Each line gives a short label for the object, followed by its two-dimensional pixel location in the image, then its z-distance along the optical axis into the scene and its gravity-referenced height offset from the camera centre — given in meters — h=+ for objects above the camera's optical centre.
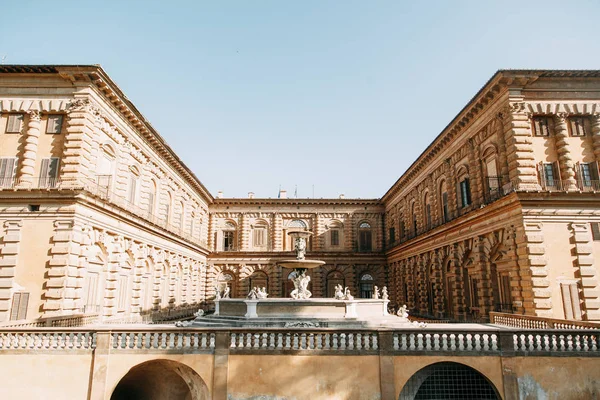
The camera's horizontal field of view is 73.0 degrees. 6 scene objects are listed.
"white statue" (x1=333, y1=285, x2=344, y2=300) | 17.27 -0.28
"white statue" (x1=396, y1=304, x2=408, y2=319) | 16.60 -0.99
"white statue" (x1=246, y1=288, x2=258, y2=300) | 15.87 -0.25
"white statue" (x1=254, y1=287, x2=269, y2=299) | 17.54 -0.26
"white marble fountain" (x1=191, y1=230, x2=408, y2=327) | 14.73 -0.94
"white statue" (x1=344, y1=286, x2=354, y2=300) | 15.99 -0.31
